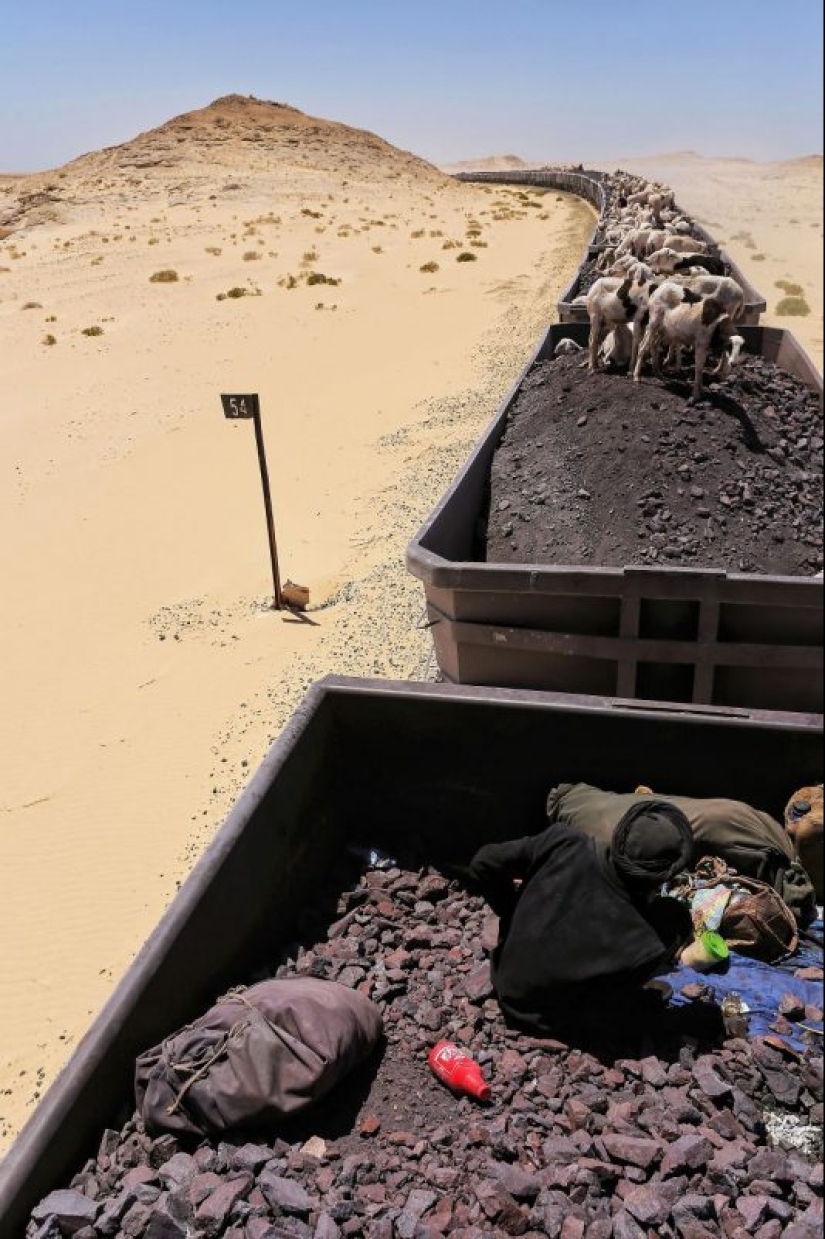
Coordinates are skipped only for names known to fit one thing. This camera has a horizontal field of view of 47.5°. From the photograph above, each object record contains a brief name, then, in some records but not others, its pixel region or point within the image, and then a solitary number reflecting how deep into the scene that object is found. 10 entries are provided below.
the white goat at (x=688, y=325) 6.09
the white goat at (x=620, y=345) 7.29
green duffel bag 3.72
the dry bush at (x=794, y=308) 20.98
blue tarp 3.46
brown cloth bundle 3.00
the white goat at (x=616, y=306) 6.82
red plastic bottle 3.32
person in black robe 3.13
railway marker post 7.66
